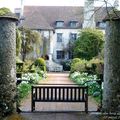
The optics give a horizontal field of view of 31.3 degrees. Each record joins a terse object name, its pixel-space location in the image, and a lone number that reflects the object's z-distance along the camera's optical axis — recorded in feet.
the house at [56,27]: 98.50
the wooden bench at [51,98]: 19.59
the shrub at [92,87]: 25.91
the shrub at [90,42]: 84.45
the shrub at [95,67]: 39.84
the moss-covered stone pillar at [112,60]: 17.67
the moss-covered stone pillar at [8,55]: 16.68
